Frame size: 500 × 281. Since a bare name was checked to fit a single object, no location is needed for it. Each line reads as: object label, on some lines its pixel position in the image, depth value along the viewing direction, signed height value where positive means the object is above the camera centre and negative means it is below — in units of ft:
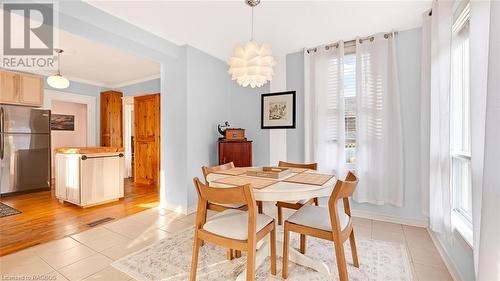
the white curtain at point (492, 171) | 2.86 -0.43
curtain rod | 8.96 +4.24
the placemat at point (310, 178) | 5.39 -1.06
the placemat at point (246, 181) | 5.22 -1.09
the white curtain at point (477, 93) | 3.82 +0.83
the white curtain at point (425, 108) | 7.56 +1.12
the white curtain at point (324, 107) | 10.02 +1.47
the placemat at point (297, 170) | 7.02 -1.05
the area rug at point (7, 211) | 9.93 -3.46
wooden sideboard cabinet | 11.04 -0.71
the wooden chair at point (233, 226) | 4.34 -1.98
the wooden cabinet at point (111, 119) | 17.84 +1.53
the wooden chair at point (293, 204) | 7.13 -2.16
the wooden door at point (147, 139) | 15.28 -0.09
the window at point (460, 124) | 6.09 +0.42
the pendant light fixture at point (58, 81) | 11.23 +2.94
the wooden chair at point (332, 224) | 4.67 -1.99
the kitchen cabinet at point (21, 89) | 12.65 +2.96
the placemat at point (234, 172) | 6.61 -1.05
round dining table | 4.69 -1.22
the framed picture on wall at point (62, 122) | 18.67 +1.33
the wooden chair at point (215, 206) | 6.61 -2.08
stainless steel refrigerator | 12.63 -0.70
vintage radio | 11.18 +0.21
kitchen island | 10.76 -1.93
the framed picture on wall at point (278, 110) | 11.26 +1.46
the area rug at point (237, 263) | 5.56 -3.49
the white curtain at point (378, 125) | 8.84 +0.57
